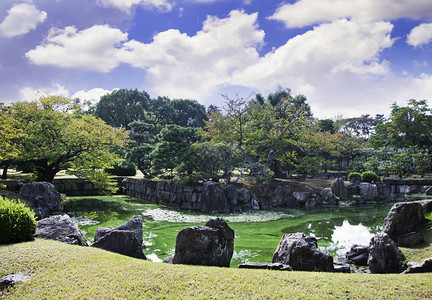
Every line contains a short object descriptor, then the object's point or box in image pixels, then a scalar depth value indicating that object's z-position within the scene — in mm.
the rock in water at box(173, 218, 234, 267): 5570
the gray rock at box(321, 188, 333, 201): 17391
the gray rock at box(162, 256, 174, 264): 5948
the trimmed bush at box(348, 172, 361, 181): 20272
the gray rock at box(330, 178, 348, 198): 17938
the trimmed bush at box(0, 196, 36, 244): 5586
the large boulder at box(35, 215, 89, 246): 6508
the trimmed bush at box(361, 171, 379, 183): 19578
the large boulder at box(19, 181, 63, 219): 11609
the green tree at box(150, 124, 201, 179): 16875
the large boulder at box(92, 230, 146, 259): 6148
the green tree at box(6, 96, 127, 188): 14148
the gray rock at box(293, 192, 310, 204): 16766
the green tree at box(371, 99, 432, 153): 28547
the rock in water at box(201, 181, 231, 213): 14217
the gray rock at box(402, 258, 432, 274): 4980
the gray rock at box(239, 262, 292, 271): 5195
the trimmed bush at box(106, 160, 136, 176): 21972
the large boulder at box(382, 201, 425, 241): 7555
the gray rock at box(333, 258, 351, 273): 5789
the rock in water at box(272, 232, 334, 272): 5570
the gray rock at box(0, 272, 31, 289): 4211
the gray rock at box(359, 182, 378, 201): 18125
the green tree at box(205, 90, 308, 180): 18312
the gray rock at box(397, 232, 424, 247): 6965
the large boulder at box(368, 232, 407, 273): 5926
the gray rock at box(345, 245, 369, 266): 6742
